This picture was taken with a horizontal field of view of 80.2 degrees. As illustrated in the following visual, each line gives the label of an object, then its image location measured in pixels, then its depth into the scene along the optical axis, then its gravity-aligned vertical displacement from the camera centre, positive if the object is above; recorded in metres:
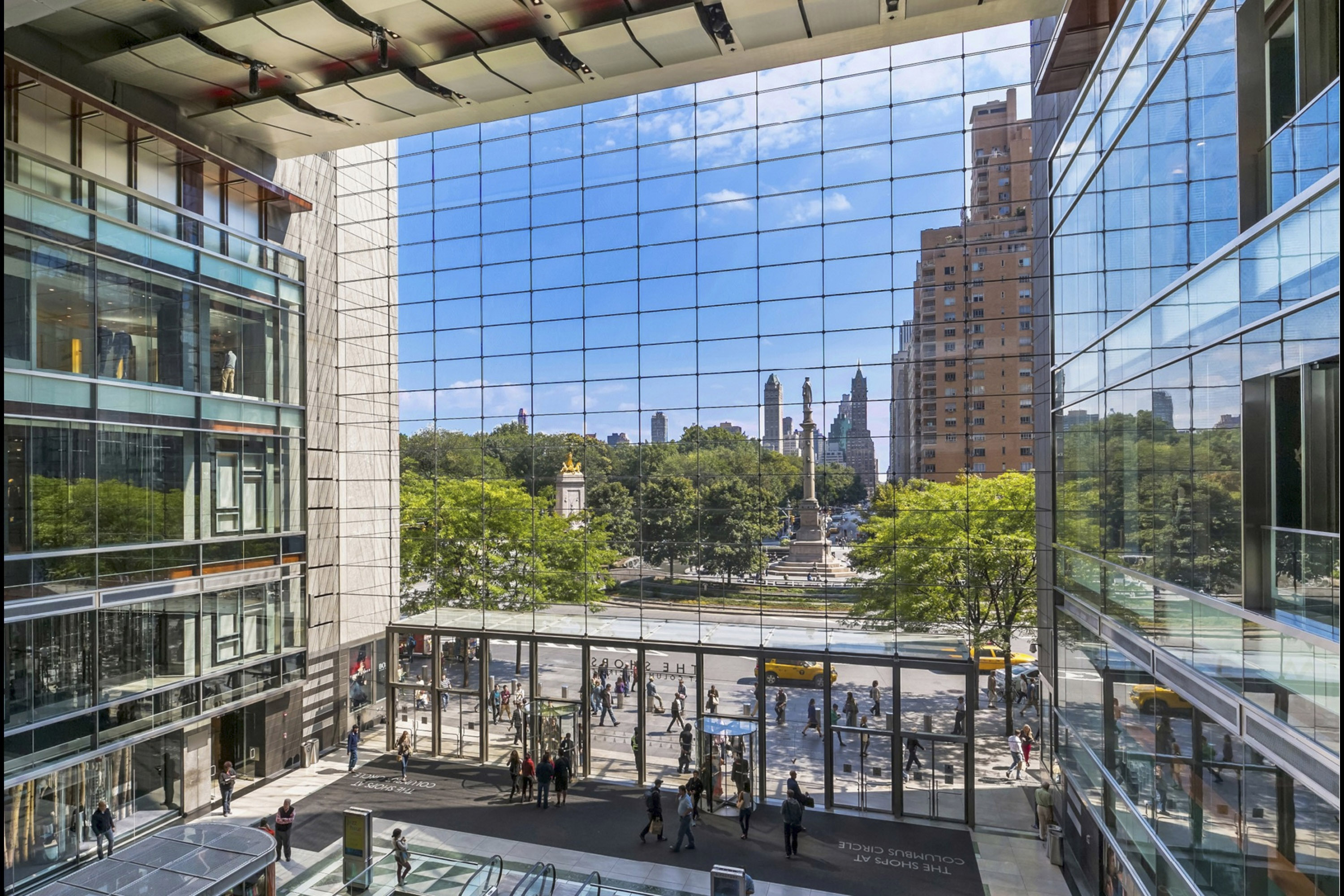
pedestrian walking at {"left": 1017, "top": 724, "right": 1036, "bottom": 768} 18.12 -6.60
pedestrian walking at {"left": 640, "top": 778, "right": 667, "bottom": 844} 15.20 -6.72
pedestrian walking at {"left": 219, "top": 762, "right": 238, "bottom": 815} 16.31 -6.68
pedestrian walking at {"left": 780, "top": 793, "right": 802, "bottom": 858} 14.66 -6.73
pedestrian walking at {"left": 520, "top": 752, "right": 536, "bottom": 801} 17.19 -6.81
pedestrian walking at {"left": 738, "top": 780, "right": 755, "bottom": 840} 15.41 -6.82
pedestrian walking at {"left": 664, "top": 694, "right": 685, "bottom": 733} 19.73 -6.23
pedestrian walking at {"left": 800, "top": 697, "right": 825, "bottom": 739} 18.00 -5.89
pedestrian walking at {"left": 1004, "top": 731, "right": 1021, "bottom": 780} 17.89 -6.72
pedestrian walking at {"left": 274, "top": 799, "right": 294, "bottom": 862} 14.34 -6.56
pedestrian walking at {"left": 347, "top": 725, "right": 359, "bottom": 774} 18.95 -6.78
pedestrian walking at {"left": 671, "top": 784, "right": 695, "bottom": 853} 14.66 -6.64
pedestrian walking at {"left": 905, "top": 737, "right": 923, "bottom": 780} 16.88 -6.31
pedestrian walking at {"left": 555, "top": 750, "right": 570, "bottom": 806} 16.95 -6.80
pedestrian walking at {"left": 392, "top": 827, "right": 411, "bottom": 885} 12.84 -6.44
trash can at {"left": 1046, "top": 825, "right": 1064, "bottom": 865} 14.26 -7.00
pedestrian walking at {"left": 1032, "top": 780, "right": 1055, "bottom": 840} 15.05 -6.70
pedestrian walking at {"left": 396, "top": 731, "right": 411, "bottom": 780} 18.52 -6.83
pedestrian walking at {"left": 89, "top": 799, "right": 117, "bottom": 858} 13.92 -6.35
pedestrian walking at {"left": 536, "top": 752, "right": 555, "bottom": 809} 16.78 -6.77
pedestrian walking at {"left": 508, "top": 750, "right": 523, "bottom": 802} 17.41 -6.76
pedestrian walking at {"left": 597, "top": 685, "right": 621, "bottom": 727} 20.98 -6.52
